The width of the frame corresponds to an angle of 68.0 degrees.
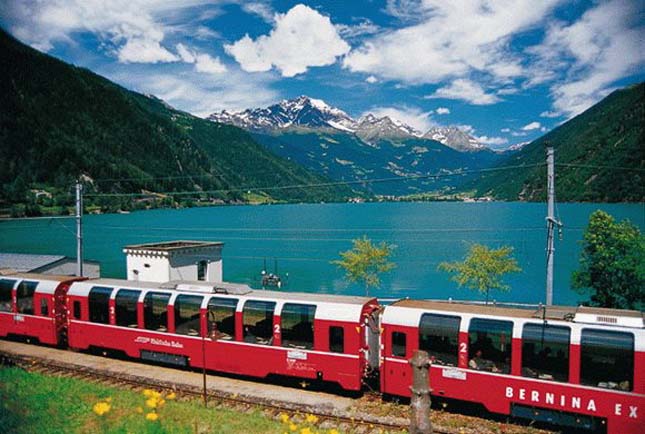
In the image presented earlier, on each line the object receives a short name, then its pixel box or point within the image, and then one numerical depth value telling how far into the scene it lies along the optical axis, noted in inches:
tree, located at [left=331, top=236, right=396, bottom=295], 1674.5
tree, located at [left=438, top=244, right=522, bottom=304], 1396.4
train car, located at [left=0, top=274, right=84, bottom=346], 756.0
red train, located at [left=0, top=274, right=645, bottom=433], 438.3
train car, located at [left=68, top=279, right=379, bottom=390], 553.9
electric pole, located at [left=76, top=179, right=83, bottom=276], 1034.7
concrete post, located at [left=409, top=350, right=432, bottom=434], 184.7
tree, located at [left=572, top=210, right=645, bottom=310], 1190.9
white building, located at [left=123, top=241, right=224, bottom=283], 1302.9
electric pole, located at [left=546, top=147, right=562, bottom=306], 695.3
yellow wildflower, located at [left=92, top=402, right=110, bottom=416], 243.1
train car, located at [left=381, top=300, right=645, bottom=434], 427.2
